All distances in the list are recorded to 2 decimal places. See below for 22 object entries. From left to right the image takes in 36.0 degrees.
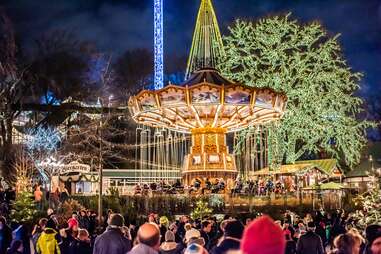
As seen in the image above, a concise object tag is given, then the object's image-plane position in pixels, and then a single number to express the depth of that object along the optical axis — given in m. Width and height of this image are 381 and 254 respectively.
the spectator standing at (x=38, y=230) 12.29
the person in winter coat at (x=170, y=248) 8.62
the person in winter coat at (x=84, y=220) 21.31
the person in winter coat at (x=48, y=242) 10.92
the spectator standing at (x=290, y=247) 10.67
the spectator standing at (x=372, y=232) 8.02
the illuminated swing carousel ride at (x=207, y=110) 29.52
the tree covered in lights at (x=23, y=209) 24.94
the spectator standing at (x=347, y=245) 7.05
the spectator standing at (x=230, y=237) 6.06
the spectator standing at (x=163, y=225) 15.83
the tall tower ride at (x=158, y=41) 56.06
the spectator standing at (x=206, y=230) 12.02
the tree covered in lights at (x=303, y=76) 40.88
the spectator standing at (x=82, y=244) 10.16
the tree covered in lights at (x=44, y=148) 40.56
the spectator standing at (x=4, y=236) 12.42
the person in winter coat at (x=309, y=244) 10.23
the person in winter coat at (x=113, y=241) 8.03
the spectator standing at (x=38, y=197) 28.32
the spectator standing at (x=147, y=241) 5.94
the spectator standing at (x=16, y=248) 11.01
